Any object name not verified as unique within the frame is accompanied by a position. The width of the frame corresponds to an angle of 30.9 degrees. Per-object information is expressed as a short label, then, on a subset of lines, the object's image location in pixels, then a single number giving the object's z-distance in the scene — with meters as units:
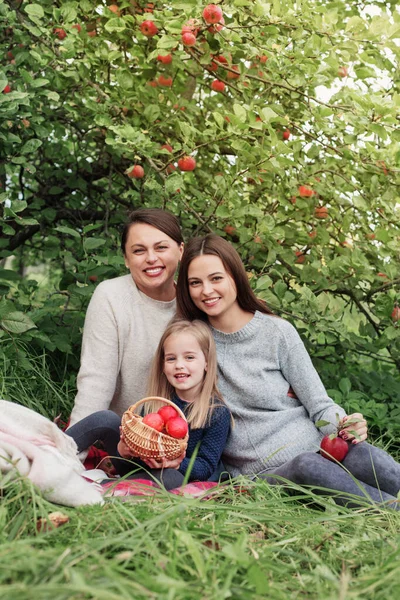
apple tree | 3.10
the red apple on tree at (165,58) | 3.15
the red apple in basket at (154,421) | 2.37
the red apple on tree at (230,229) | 3.51
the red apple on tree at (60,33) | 3.29
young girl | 2.57
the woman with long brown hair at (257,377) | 2.64
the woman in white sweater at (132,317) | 2.80
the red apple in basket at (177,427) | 2.36
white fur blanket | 1.99
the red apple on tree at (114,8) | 3.27
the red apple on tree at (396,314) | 3.46
